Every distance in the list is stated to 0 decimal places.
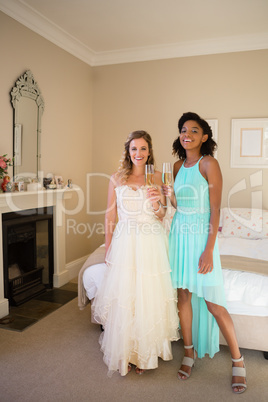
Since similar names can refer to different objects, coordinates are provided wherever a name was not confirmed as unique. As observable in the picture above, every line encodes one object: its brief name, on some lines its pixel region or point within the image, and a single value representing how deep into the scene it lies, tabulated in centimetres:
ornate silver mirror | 363
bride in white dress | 228
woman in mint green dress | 225
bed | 253
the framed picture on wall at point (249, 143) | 442
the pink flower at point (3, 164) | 309
